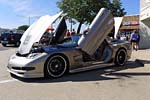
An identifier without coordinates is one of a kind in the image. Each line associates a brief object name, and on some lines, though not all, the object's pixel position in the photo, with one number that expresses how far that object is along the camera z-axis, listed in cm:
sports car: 436
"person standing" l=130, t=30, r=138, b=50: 1030
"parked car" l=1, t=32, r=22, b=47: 1574
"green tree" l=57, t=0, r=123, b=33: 1852
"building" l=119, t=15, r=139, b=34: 2540
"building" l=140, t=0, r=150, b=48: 1144
